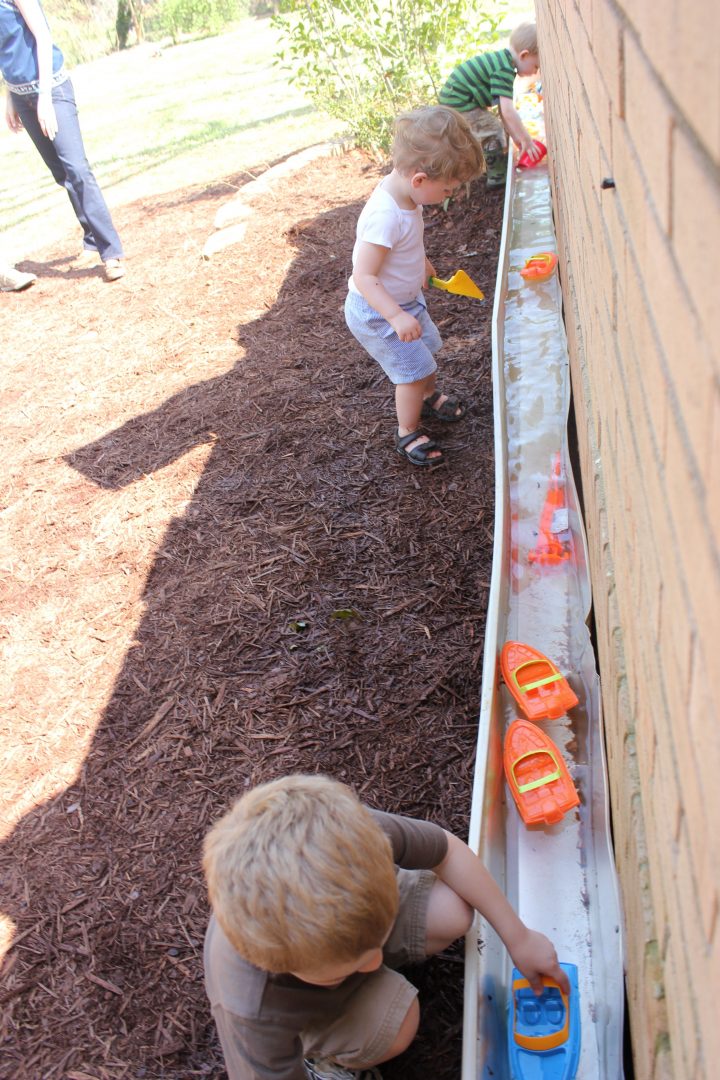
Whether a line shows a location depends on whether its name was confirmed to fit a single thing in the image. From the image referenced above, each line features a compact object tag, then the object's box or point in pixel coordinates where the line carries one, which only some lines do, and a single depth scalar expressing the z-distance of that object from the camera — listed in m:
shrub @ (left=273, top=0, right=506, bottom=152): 6.71
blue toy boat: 1.78
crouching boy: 1.46
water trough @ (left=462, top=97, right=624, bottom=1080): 1.87
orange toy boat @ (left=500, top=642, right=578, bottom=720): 2.41
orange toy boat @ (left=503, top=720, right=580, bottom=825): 2.18
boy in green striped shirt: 5.53
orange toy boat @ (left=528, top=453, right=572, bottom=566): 2.98
